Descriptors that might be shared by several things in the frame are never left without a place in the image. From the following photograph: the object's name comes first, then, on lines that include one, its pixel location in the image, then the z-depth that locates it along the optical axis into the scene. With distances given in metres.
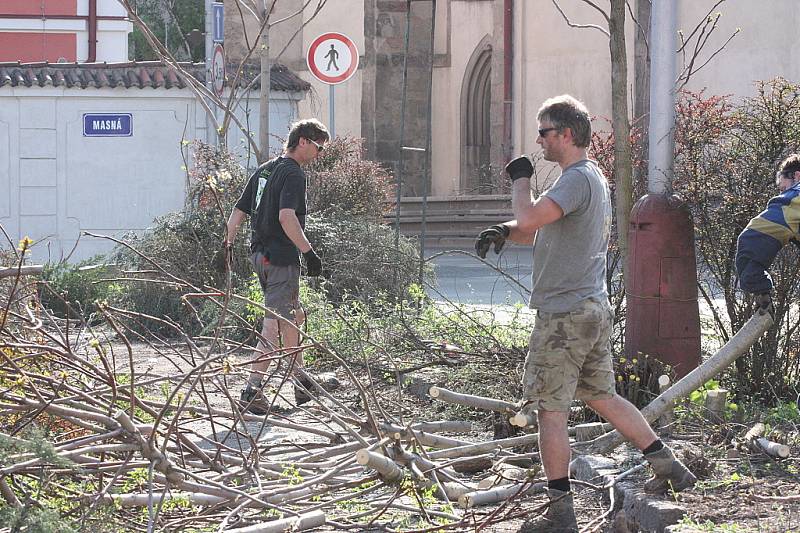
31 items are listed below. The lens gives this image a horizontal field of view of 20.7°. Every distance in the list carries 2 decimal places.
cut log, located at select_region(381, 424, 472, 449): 10.49
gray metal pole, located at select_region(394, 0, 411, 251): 20.43
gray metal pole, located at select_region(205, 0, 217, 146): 26.79
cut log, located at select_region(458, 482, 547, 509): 9.45
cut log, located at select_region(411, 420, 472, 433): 11.35
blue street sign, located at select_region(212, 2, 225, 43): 26.00
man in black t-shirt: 13.87
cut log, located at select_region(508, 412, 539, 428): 9.76
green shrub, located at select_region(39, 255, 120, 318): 21.88
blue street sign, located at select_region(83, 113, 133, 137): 34.98
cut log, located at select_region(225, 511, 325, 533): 7.98
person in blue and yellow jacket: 10.36
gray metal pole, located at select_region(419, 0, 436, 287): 19.60
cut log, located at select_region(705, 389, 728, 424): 10.89
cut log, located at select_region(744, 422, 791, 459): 9.69
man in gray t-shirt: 9.04
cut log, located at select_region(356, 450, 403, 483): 8.65
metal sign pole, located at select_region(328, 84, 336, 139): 23.52
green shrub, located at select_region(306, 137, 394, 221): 22.60
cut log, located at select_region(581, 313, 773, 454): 10.70
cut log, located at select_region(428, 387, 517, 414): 11.23
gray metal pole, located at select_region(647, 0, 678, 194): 12.74
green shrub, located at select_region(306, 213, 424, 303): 20.05
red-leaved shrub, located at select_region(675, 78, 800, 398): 12.07
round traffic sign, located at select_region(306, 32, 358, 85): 23.03
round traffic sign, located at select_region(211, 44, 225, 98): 24.85
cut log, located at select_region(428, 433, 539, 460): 10.22
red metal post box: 12.18
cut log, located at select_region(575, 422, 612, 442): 11.13
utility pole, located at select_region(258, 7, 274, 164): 23.05
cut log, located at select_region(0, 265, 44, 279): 8.30
